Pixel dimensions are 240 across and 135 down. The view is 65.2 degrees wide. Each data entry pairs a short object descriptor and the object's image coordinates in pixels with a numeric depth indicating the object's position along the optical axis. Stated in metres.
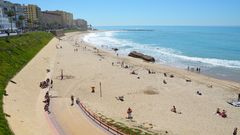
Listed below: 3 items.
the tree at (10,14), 68.81
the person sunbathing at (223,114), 16.21
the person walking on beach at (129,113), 15.27
